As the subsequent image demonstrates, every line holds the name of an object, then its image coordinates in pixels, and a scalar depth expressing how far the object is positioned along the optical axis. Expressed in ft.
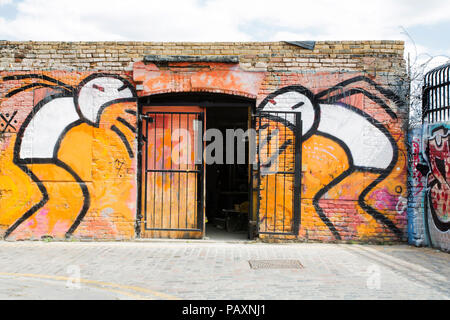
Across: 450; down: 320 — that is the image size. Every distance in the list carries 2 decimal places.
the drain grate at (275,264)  21.06
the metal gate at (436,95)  24.75
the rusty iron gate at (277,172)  26.63
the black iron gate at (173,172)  27.40
